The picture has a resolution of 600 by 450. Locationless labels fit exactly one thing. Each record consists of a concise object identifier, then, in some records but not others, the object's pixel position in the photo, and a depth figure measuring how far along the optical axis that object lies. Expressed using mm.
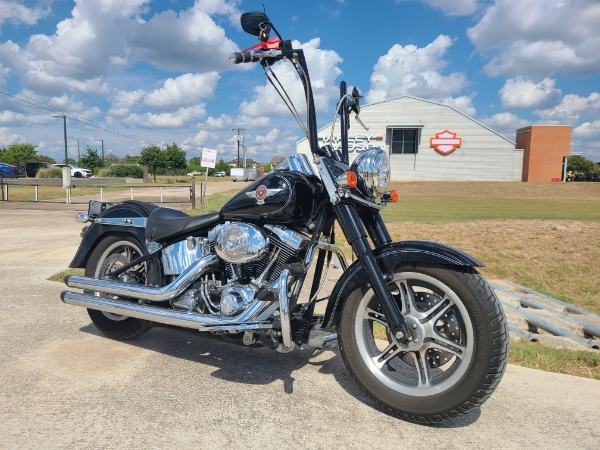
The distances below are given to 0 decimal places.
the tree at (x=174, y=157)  73750
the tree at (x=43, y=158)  72138
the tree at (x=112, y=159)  95288
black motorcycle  2662
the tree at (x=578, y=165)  83250
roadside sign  18516
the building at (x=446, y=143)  53281
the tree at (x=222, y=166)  96388
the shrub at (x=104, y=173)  60156
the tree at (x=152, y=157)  73125
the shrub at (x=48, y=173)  47531
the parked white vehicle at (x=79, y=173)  52688
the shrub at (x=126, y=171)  62125
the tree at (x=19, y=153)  67375
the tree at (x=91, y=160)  76000
